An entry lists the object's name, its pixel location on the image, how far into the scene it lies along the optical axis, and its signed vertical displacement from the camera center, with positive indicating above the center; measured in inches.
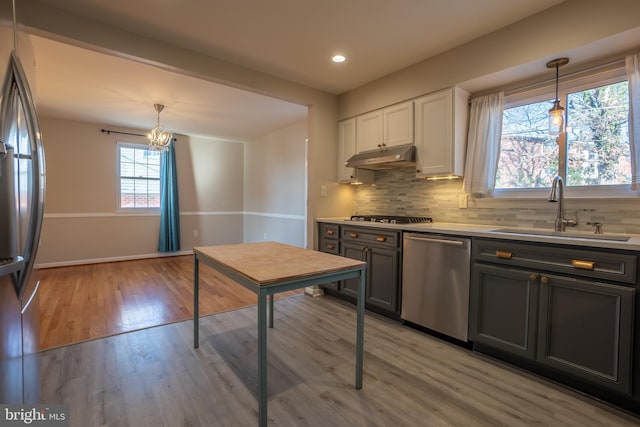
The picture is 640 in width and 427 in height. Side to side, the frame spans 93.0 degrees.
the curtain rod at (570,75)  80.9 +37.6
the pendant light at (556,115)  84.4 +25.6
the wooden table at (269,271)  55.6 -13.9
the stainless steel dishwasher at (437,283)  88.2 -24.6
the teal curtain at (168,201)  223.0 +0.0
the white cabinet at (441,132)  101.9 +24.8
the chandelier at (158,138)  158.6 +32.9
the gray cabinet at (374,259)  106.4 -21.0
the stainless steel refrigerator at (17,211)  35.4 -1.5
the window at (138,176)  212.8 +17.4
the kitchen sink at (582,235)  72.3 -7.5
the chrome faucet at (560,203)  82.3 +0.5
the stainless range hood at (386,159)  110.5 +17.0
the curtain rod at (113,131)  203.0 +46.8
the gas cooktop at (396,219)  109.5 -6.1
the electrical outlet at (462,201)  109.3 +1.0
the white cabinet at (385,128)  114.3 +30.4
